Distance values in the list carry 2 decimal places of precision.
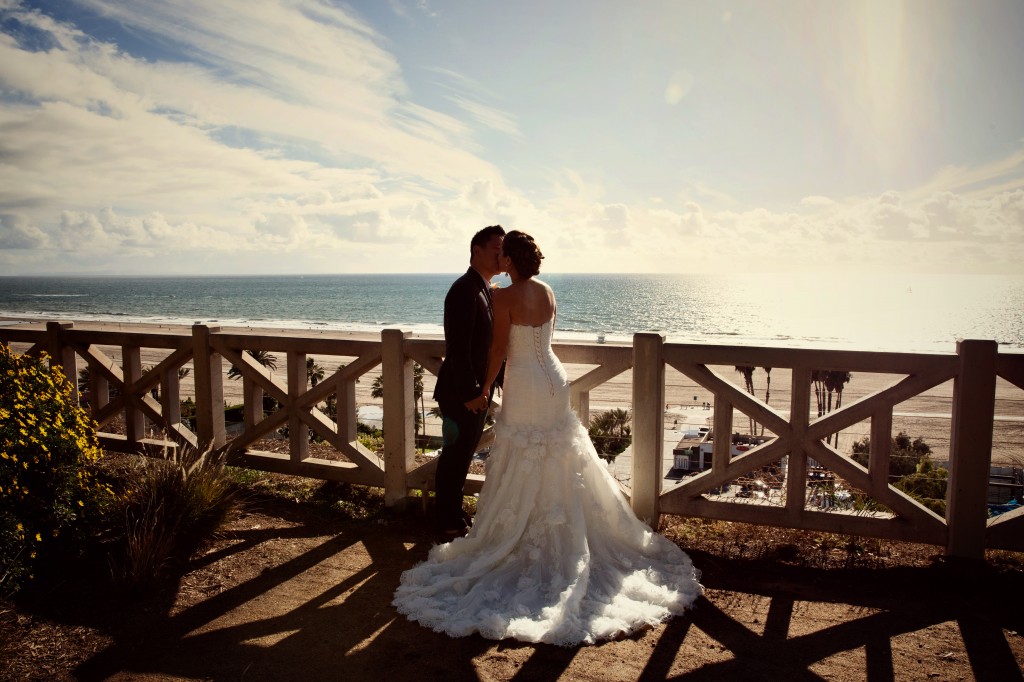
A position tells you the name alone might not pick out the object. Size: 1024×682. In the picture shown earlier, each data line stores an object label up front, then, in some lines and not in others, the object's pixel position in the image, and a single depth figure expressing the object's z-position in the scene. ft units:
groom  14.65
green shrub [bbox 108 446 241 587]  13.71
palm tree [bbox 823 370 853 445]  107.34
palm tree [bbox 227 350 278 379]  112.68
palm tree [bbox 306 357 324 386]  105.16
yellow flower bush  12.71
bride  11.75
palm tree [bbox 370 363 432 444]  93.01
